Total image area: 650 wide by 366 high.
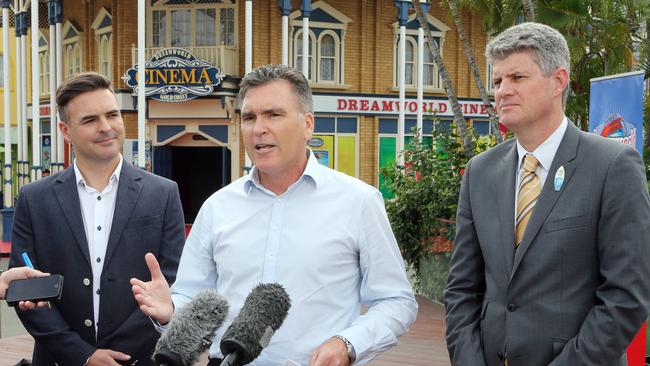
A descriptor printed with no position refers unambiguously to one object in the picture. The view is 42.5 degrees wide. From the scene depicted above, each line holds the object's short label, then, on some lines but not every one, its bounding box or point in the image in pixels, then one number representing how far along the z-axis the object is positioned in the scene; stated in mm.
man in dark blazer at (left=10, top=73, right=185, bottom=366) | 3926
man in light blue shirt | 3078
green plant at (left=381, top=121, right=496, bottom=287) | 10922
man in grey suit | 3133
